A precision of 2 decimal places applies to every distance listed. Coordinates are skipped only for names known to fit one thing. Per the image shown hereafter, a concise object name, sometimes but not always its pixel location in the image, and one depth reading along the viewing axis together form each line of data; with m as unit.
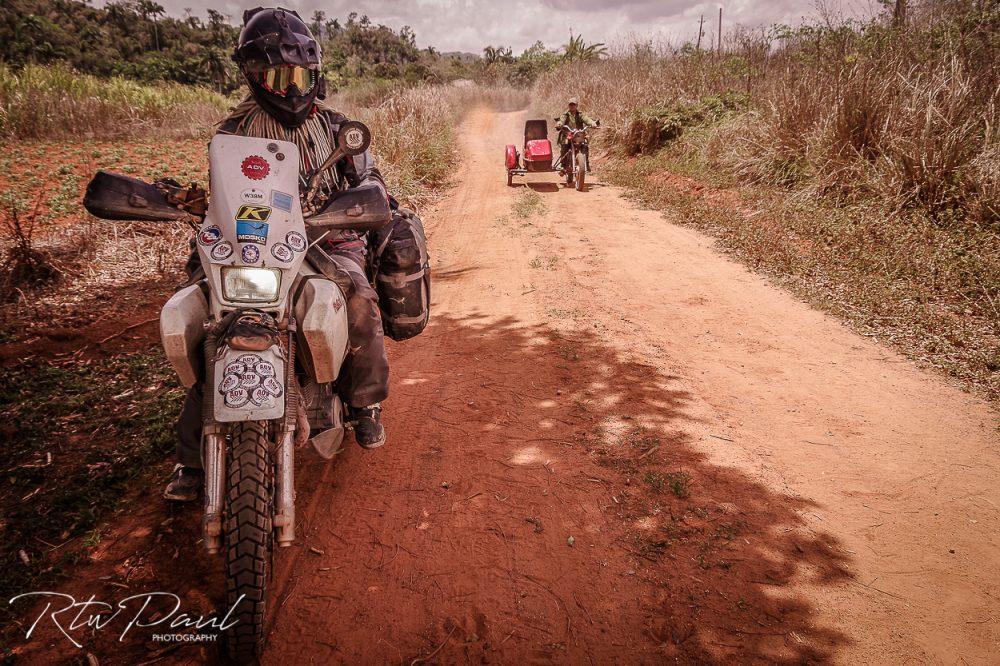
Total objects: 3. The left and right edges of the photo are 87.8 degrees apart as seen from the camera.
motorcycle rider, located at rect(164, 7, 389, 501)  2.27
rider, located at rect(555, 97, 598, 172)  11.06
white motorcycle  1.70
